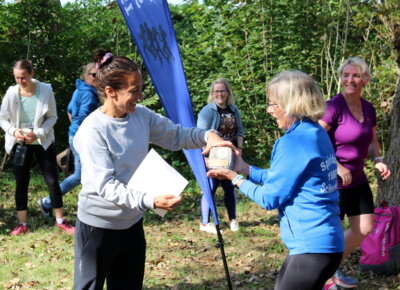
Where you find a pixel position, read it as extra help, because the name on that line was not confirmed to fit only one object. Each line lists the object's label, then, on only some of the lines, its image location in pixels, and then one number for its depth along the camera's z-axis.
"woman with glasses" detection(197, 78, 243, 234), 6.34
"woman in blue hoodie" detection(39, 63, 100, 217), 6.03
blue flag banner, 3.26
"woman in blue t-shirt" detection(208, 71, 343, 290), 2.63
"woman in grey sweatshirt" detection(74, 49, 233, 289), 2.58
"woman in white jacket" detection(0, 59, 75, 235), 5.91
